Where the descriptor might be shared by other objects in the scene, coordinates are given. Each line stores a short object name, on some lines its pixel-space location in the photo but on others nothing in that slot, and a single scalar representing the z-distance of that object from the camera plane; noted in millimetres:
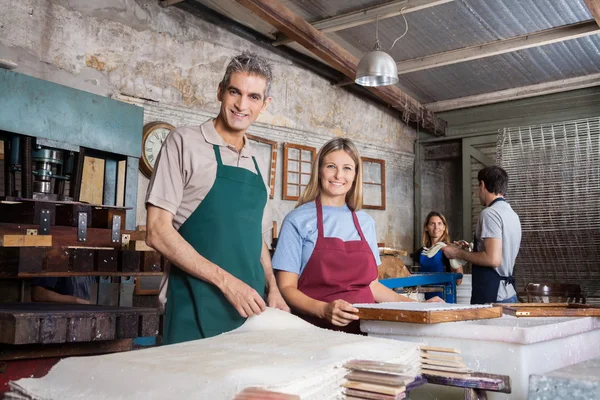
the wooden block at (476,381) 1040
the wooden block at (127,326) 1680
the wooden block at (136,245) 3525
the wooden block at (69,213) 3273
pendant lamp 6055
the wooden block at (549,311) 1816
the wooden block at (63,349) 1604
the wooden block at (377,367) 926
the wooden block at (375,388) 866
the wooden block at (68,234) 2973
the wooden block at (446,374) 1072
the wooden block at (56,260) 2439
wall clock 6570
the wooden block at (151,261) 3268
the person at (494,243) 4152
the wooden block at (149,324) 1740
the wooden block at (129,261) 3023
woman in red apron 2328
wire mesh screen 7551
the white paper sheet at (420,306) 1616
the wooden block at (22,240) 2752
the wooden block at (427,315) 1501
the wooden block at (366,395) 867
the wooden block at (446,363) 1105
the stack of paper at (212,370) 832
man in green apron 1981
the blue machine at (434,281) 5410
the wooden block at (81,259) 2748
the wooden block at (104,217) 3514
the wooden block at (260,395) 769
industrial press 1605
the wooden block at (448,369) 1095
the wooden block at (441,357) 1121
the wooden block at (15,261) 2145
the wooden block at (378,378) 882
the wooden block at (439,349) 1135
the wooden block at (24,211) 3068
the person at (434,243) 6824
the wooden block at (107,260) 2881
